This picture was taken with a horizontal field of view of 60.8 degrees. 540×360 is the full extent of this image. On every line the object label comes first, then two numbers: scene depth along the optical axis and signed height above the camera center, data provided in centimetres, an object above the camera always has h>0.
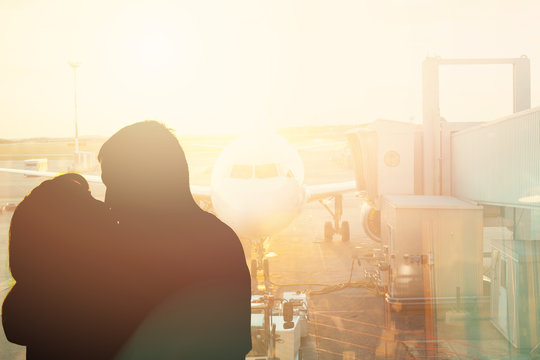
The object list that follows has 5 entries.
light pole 4756 +1121
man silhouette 241 -52
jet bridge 998 -102
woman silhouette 239 -54
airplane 1345 -55
